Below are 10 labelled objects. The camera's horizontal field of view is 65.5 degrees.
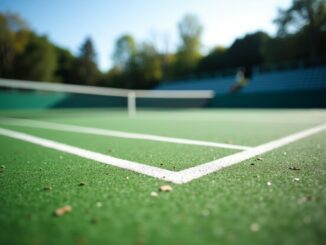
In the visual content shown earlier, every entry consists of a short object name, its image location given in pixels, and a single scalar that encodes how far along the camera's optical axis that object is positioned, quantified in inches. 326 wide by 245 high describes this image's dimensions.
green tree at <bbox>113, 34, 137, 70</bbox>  2192.9
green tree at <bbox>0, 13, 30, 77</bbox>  1407.5
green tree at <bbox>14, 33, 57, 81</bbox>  1557.6
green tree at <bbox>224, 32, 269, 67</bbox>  1537.9
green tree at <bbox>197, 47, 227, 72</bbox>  1784.0
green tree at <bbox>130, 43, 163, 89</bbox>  1987.0
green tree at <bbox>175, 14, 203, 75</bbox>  1771.7
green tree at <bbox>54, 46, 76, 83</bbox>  2132.4
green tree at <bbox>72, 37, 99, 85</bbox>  2175.2
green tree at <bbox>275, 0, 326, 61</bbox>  1207.8
